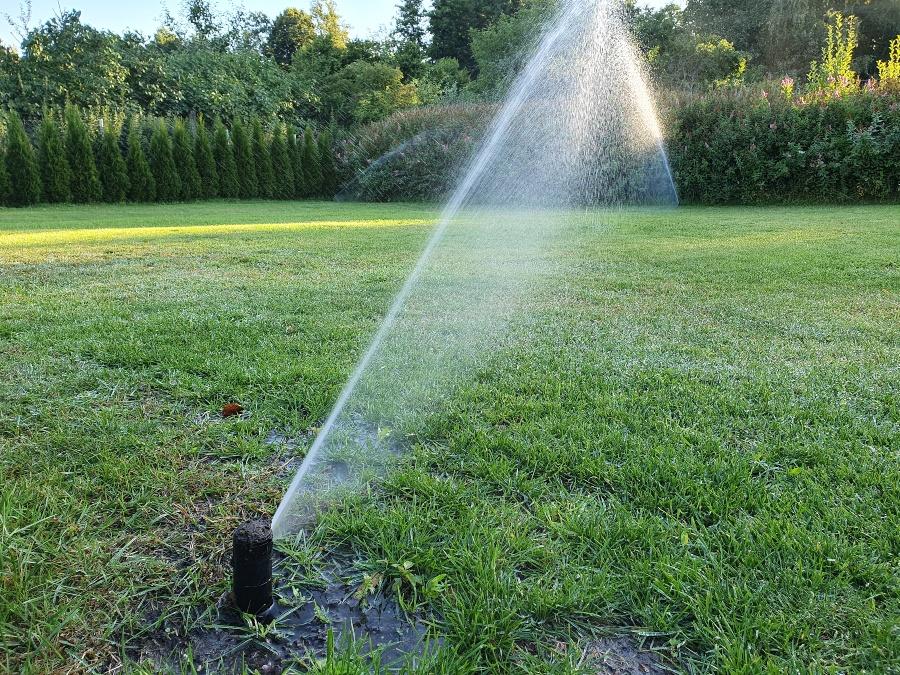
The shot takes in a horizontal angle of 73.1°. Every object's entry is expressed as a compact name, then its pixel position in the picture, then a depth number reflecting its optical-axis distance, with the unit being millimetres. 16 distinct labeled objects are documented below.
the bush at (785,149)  9680
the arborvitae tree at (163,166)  12914
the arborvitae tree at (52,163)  11820
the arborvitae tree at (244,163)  13914
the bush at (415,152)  13047
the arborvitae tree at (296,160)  14672
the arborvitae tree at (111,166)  12438
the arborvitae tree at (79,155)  12102
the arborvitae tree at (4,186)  11391
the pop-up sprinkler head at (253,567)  1069
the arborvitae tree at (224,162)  13766
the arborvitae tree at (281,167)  14430
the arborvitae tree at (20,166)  11461
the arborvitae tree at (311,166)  14744
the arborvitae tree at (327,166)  14945
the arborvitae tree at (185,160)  13203
